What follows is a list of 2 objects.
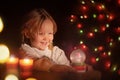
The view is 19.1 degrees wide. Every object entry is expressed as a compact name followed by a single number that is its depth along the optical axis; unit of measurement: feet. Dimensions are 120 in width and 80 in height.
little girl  17.52
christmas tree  18.78
